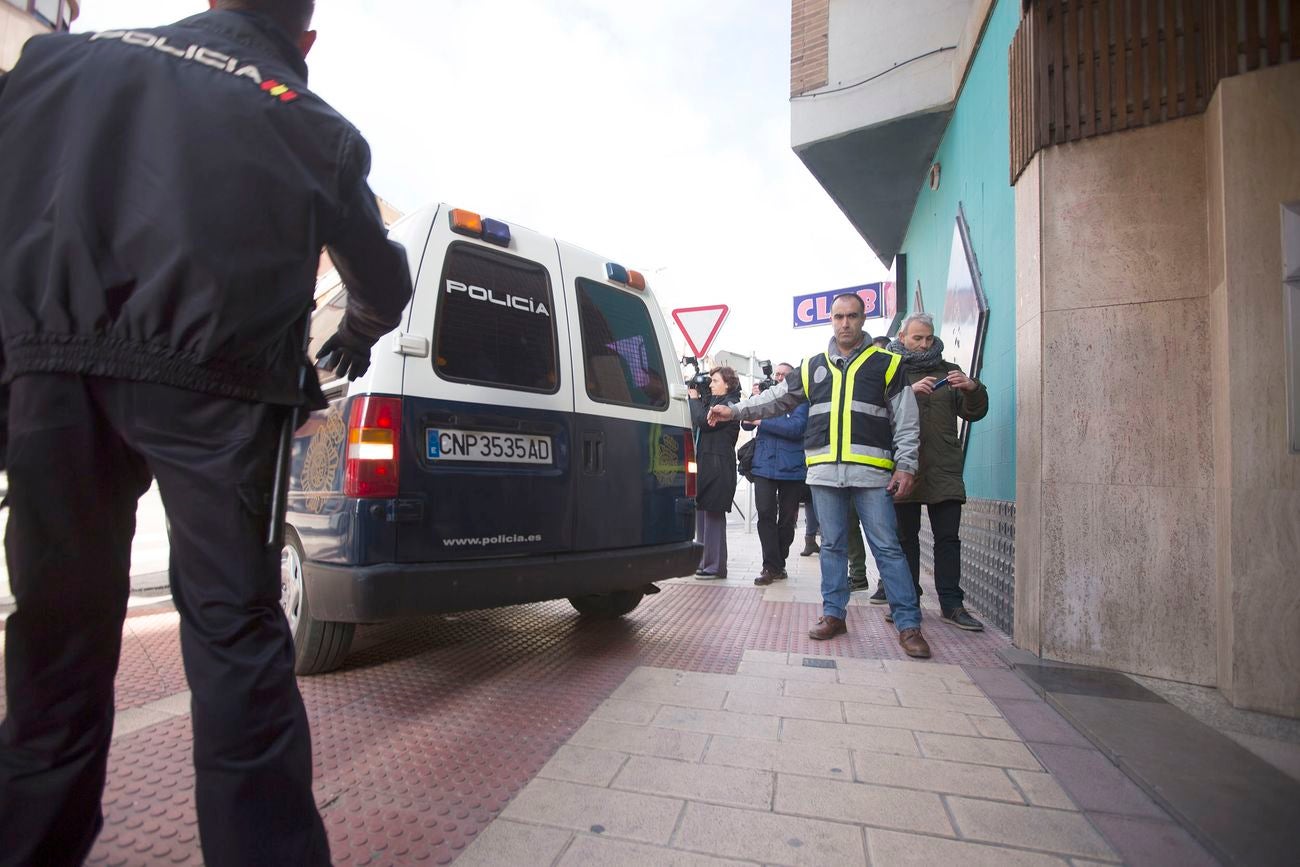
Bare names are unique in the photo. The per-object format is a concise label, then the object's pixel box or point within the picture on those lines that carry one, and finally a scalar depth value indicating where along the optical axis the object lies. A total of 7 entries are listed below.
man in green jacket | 4.33
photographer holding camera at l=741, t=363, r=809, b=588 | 6.01
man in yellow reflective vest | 3.81
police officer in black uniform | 1.24
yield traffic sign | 8.45
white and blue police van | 2.58
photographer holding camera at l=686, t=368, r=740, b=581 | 6.07
